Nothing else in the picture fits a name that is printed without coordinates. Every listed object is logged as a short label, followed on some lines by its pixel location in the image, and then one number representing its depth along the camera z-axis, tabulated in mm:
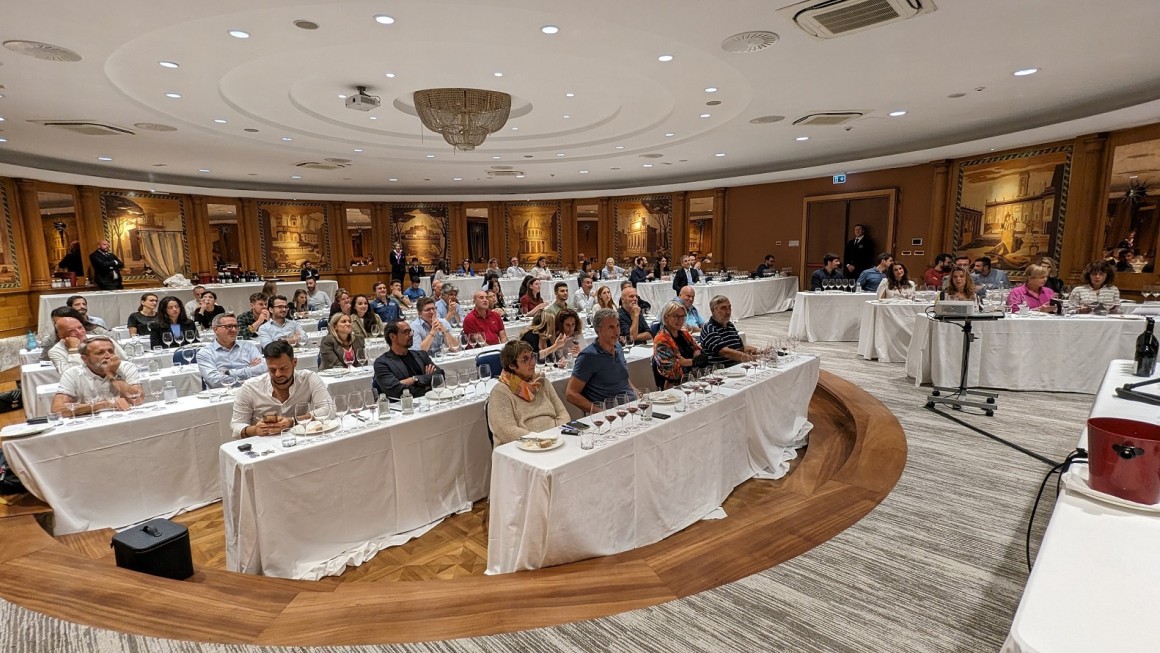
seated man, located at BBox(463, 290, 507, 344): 6410
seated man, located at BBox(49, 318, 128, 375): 5137
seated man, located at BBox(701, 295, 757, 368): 5254
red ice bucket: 1506
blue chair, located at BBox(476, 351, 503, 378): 5215
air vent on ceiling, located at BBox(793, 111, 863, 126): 8453
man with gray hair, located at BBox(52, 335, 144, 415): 4004
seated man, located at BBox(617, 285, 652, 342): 6574
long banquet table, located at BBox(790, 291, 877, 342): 9461
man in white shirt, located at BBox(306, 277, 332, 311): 10336
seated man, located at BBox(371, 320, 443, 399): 4355
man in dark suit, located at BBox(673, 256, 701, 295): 11906
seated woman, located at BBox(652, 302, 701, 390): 4910
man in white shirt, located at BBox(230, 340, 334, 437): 3479
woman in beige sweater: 3443
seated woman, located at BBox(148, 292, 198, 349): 6598
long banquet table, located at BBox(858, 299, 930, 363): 7660
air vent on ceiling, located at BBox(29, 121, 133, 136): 8123
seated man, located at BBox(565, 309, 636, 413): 4184
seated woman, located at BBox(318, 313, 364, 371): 5266
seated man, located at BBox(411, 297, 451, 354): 5918
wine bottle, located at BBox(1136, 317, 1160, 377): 3158
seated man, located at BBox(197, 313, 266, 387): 4906
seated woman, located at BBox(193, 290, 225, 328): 7637
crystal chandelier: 7176
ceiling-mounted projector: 7035
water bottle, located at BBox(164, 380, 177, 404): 4211
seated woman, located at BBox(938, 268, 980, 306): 6273
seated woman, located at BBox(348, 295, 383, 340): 6664
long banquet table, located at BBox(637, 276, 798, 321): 11820
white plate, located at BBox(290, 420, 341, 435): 3413
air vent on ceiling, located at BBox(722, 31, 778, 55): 5145
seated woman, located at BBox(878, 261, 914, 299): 8195
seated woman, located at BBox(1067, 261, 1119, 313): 6446
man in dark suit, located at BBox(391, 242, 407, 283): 17406
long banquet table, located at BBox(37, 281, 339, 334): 10656
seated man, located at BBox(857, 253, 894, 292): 9992
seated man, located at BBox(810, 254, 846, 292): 10461
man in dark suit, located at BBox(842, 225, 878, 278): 13186
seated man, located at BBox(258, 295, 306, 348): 6394
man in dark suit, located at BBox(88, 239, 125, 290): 12008
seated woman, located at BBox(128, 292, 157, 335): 7246
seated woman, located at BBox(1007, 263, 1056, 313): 6770
